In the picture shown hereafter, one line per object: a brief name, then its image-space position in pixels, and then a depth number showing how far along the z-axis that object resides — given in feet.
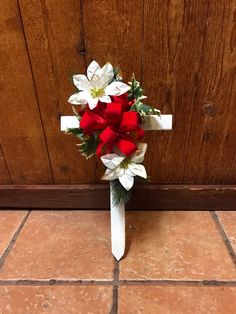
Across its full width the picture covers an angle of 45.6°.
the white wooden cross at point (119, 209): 1.91
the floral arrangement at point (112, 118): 1.74
